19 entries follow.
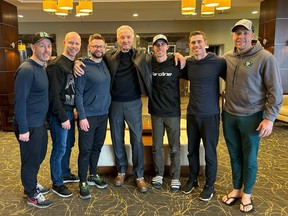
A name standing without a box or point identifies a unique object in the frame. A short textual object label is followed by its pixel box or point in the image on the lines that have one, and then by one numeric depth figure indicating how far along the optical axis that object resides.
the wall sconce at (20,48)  5.97
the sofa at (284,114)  5.57
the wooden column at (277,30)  6.07
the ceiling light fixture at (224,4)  3.96
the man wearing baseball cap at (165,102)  2.79
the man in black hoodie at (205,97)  2.60
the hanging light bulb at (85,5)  4.55
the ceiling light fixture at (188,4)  4.48
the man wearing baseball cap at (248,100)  2.28
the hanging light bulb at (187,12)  4.93
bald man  2.60
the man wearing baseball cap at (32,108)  2.30
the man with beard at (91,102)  2.64
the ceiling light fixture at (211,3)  3.89
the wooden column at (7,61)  5.72
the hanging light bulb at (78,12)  4.72
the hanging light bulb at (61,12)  4.65
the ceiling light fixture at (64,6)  4.18
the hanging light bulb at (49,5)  4.33
